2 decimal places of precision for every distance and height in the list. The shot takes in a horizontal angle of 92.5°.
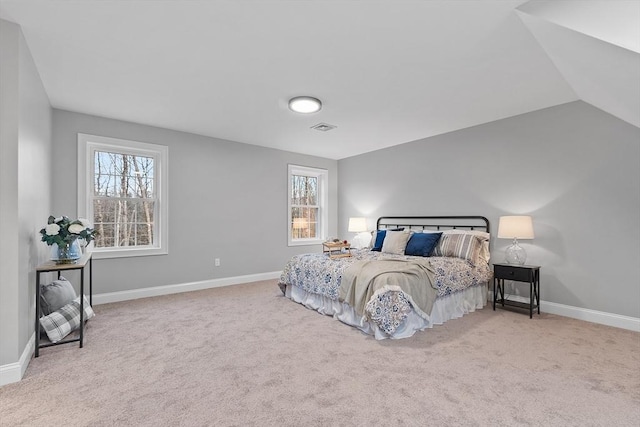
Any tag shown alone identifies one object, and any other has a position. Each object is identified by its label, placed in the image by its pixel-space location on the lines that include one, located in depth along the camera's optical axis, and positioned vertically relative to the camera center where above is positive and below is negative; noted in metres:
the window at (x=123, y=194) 4.13 +0.35
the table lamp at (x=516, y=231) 3.63 -0.20
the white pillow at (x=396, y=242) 4.57 -0.39
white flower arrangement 2.66 -0.12
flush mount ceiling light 3.52 +1.33
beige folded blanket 3.02 -0.68
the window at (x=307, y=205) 6.33 +0.25
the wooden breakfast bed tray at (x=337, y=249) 4.26 -0.50
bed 2.98 -0.71
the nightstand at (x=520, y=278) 3.54 -0.74
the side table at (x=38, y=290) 2.51 -0.59
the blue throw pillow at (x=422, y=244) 4.29 -0.40
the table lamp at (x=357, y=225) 5.99 -0.17
